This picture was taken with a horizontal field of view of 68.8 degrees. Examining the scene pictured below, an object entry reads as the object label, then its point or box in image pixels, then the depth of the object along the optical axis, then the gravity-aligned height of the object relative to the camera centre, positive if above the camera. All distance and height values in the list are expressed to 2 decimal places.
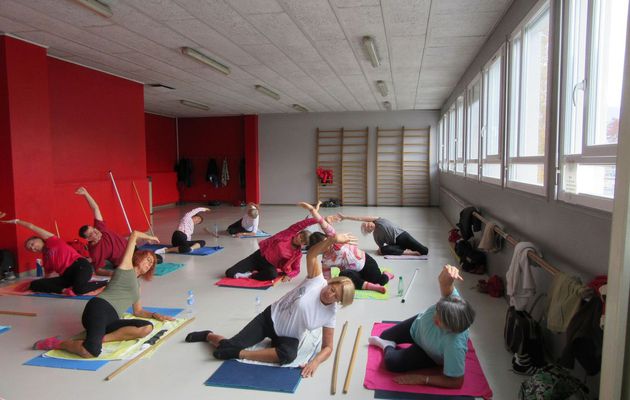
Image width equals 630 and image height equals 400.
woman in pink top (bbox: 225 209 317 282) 5.19 -1.08
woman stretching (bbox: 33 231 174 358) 3.20 -1.05
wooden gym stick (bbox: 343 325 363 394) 2.74 -1.30
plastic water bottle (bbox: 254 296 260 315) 4.15 -1.28
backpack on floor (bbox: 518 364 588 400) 2.23 -1.11
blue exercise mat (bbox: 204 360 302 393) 2.75 -1.31
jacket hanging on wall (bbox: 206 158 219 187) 14.27 -0.20
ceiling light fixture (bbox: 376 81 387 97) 8.82 +1.55
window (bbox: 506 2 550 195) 3.88 +0.56
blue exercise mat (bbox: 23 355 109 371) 3.04 -1.31
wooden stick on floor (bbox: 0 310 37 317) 4.09 -1.29
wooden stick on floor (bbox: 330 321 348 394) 2.72 -1.29
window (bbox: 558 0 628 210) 2.57 +0.38
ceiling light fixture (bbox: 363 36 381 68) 5.73 +1.52
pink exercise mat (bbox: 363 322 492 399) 2.66 -1.31
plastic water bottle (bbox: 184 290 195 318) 4.06 -1.30
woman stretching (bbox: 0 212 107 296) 4.66 -1.03
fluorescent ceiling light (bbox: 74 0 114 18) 4.24 +1.53
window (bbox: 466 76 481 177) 7.11 +0.59
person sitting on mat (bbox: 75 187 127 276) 5.32 -0.92
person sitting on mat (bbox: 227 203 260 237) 8.18 -1.09
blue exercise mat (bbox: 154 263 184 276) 5.61 -1.28
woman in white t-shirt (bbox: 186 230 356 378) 2.96 -1.07
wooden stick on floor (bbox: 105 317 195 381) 2.90 -1.30
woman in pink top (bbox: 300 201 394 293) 4.73 -1.07
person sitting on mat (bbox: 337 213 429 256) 6.41 -1.08
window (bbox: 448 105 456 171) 9.82 +0.54
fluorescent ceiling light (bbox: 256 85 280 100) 9.15 +1.54
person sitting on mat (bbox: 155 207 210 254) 6.84 -1.10
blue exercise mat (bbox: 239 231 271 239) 8.13 -1.23
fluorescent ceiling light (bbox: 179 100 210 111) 11.02 +1.54
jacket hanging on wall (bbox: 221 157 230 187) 14.32 -0.25
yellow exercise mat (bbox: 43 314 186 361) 3.17 -1.30
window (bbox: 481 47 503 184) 5.49 +0.52
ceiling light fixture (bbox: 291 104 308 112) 12.00 +1.57
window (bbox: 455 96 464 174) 8.47 +0.48
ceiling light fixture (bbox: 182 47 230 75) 6.05 +1.52
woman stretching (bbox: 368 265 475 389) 2.62 -1.09
